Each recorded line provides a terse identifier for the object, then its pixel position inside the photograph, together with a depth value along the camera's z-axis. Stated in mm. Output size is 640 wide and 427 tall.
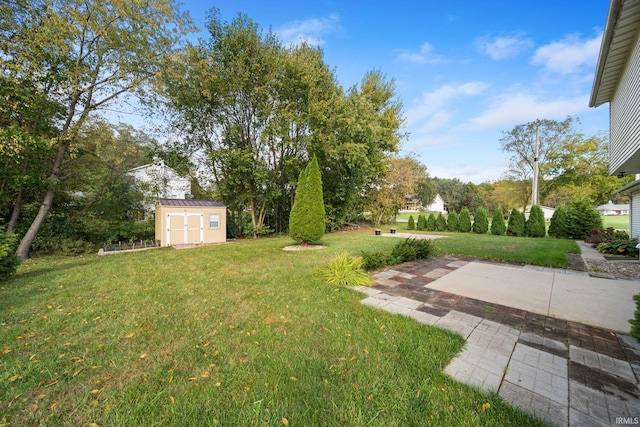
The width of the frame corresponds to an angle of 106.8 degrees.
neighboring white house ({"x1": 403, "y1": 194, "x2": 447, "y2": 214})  41175
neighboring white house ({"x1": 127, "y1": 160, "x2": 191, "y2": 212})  12547
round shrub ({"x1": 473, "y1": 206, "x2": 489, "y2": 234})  14992
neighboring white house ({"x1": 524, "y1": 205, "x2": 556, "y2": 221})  34875
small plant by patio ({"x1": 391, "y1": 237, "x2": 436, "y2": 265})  6292
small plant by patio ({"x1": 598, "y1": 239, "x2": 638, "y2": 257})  7187
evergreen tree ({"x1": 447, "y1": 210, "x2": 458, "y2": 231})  16078
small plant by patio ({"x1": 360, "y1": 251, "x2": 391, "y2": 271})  5562
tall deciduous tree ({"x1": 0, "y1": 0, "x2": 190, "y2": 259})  6949
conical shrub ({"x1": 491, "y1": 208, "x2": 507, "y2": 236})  14070
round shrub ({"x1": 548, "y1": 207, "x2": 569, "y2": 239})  12023
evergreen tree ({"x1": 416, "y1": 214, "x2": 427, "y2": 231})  17298
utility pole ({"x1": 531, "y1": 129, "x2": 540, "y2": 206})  15500
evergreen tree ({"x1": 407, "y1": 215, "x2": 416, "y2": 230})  18119
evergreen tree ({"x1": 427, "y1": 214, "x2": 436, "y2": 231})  16875
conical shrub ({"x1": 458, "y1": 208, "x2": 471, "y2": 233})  15703
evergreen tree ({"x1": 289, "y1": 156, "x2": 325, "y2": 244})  8820
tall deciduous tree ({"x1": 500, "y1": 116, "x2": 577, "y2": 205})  19281
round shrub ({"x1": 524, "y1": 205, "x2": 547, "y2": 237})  12742
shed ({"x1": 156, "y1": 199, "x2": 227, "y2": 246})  10755
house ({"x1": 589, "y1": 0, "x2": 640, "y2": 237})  4293
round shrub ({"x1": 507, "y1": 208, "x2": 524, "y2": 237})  13321
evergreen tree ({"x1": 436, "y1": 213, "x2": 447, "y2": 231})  16486
